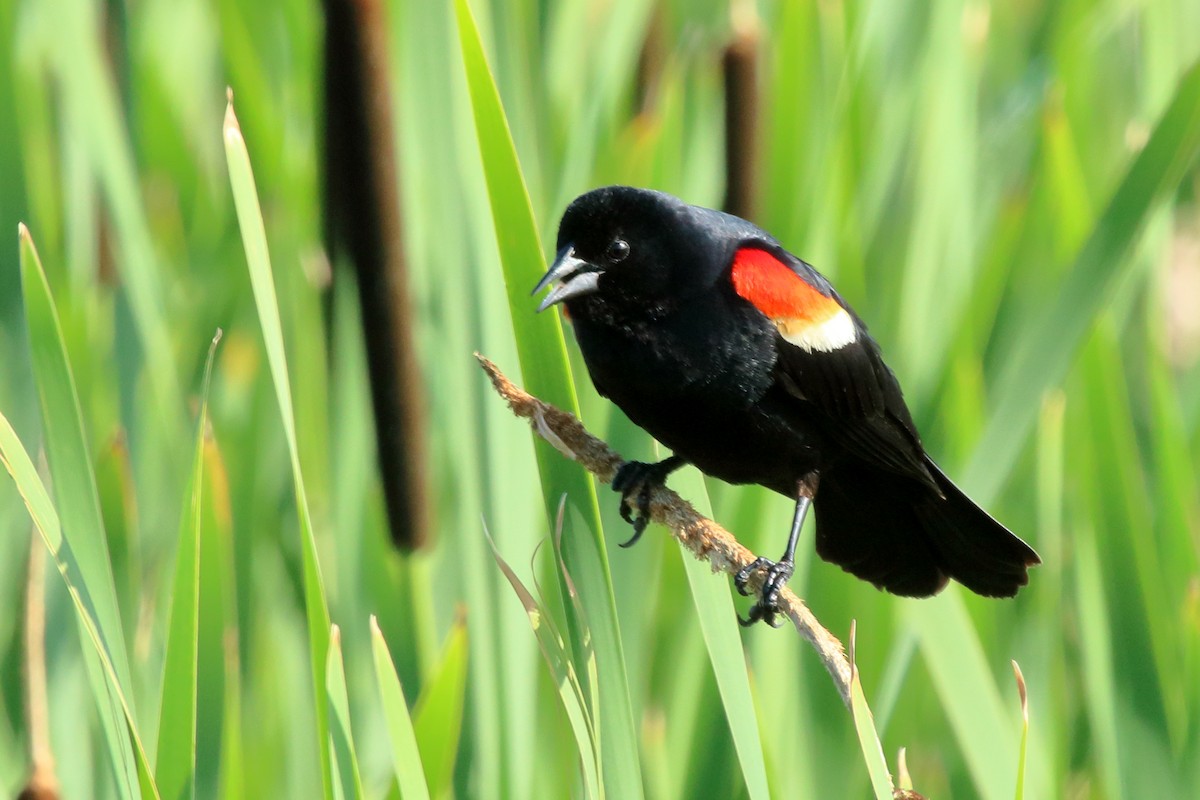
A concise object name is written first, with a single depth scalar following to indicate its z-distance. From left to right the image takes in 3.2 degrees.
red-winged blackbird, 7.48
